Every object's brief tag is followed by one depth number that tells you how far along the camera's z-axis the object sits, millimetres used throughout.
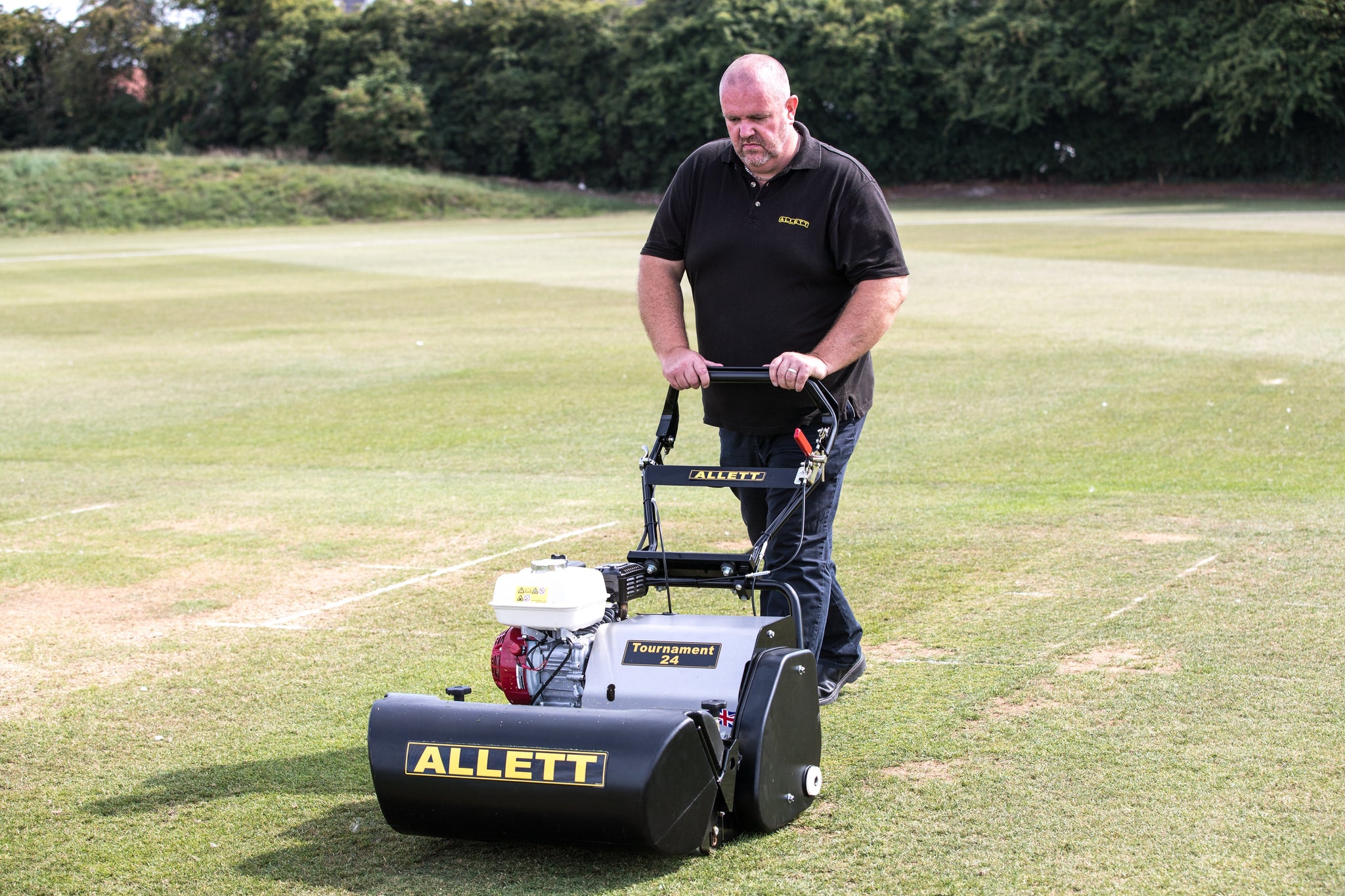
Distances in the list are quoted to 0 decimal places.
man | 4609
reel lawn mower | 3670
